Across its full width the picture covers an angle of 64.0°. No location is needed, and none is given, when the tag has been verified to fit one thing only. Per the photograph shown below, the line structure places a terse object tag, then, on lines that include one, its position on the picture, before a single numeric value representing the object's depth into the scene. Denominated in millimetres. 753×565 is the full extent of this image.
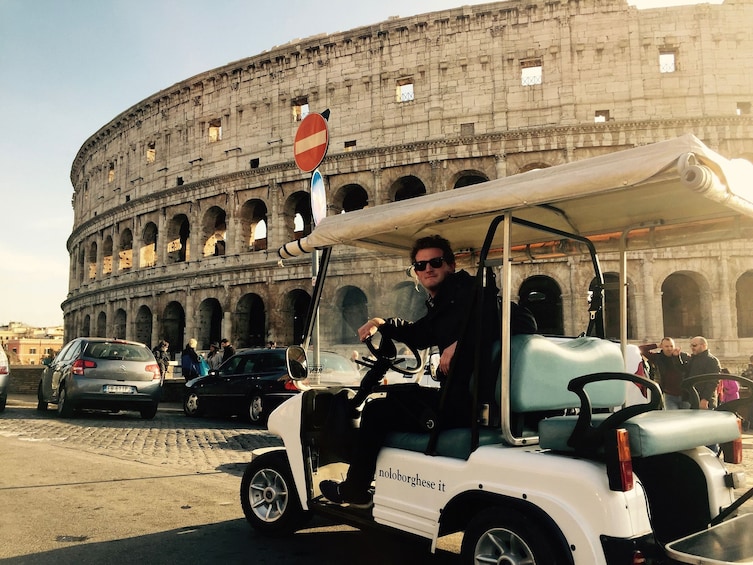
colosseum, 24200
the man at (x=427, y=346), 3000
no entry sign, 6320
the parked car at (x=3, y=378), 11555
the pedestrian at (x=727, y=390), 9062
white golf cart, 2354
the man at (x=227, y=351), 17375
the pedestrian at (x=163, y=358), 19406
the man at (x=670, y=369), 8852
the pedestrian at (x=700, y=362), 8227
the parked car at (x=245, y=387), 10938
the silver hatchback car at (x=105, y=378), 10719
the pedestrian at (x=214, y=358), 18700
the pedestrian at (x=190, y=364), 16281
